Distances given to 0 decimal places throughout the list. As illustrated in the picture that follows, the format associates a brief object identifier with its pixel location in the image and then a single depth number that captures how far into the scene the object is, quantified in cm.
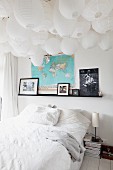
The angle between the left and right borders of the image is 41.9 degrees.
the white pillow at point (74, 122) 232
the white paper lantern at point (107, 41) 156
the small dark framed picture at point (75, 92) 294
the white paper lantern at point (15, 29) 113
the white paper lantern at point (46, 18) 108
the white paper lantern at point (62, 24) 105
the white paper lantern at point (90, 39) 149
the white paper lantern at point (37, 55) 165
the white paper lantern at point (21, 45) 138
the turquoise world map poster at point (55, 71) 304
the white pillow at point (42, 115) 258
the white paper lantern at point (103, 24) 124
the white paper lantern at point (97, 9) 99
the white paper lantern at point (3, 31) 139
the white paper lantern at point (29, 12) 89
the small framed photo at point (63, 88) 305
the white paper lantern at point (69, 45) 149
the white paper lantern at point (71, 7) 86
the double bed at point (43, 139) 132
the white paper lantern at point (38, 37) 134
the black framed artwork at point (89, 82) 283
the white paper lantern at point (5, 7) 100
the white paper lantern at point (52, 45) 154
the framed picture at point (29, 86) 338
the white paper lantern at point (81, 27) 128
